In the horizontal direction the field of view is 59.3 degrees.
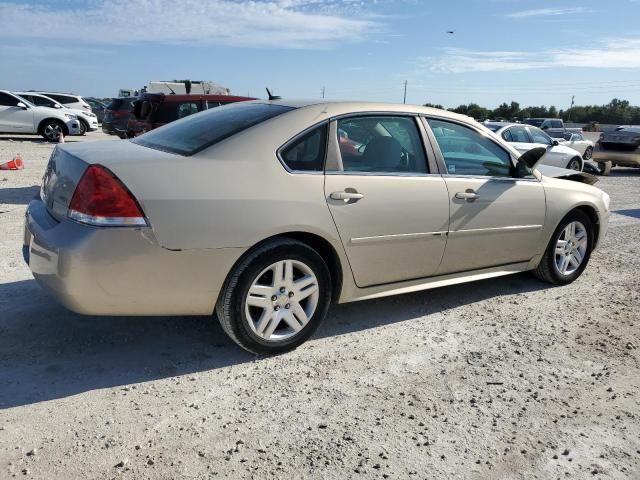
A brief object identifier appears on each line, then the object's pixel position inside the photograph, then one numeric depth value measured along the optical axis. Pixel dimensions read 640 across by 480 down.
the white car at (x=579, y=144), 19.06
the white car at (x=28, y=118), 18.11
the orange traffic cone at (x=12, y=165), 10.74
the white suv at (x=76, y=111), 19.56
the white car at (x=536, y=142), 12.26
